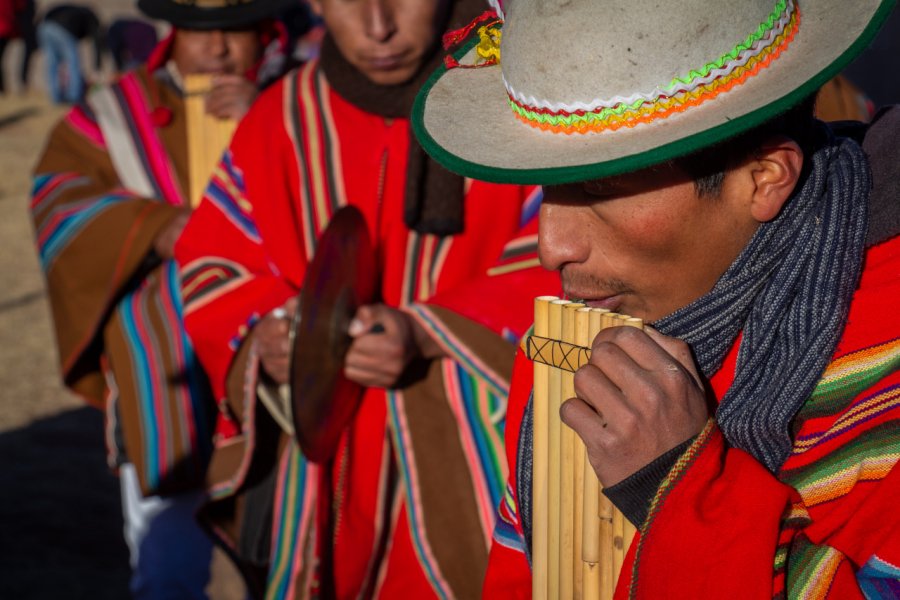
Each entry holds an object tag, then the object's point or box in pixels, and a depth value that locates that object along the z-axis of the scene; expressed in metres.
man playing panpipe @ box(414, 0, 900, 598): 1.75
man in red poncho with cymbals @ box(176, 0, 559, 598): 3.22
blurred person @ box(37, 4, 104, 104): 18.11
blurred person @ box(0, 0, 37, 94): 17.11
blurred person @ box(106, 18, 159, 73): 17.84
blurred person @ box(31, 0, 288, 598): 4.35
